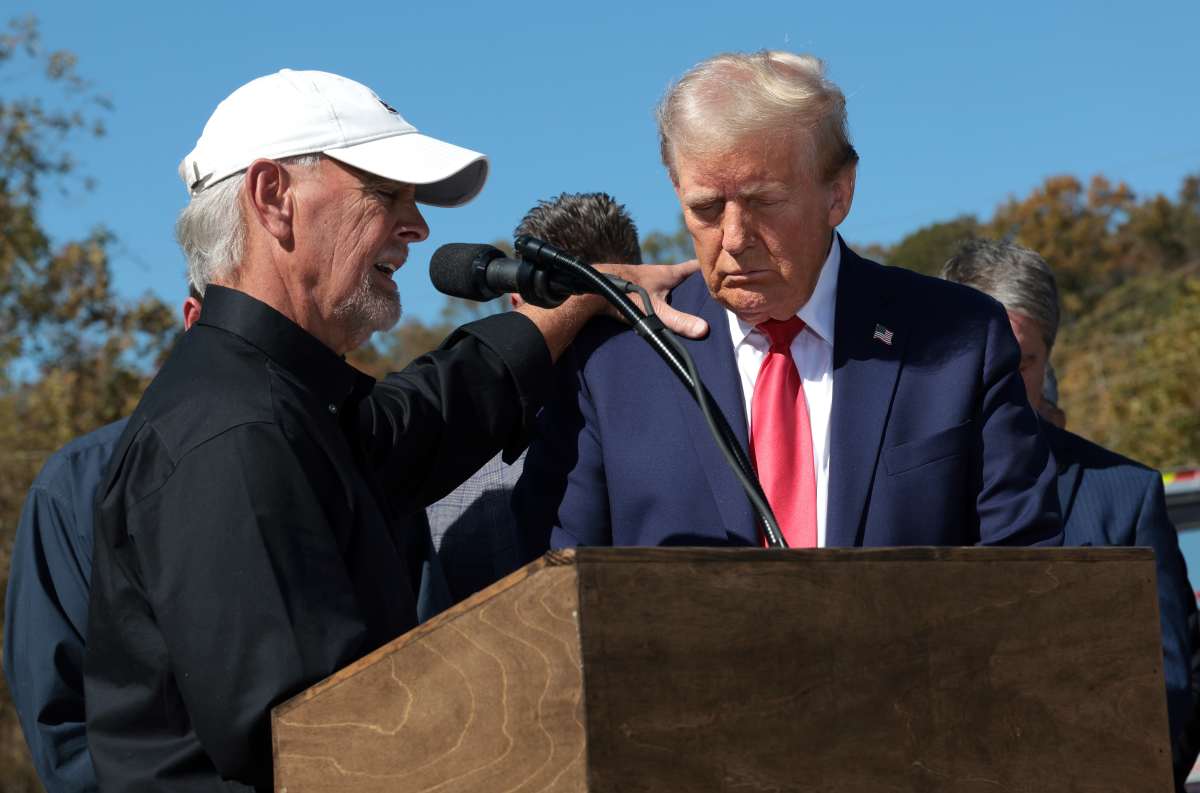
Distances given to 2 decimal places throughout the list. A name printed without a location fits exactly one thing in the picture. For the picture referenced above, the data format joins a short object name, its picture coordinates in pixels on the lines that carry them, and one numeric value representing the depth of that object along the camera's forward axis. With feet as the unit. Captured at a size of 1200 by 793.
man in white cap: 6.47
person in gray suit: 12.03
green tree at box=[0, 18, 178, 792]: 41.27
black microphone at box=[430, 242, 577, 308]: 8.63
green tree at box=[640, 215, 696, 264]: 95.61
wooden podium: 5.12
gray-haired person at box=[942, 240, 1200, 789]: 11.68
